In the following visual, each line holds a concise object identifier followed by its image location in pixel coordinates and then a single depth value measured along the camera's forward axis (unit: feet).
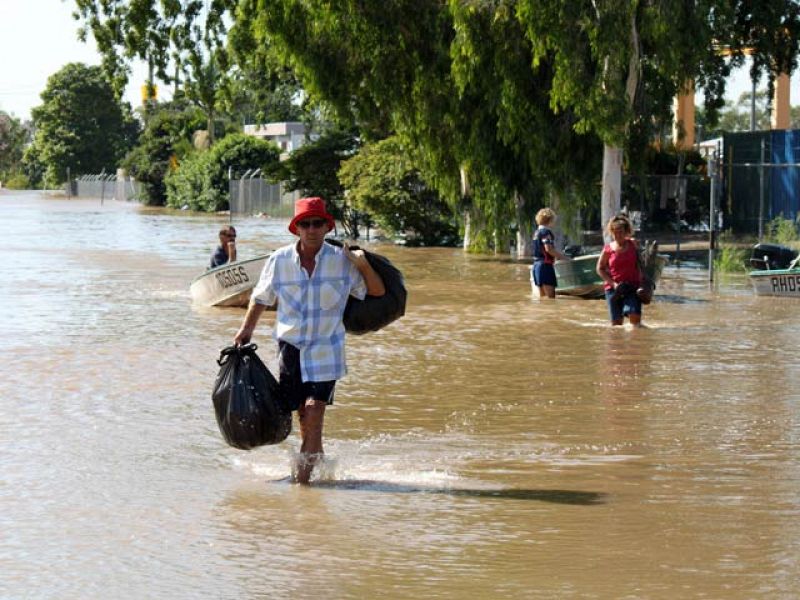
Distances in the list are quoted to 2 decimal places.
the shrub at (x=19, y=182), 512.63
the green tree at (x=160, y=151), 291.56
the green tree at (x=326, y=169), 142.92
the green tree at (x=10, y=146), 588.50
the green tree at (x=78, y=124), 422.00
